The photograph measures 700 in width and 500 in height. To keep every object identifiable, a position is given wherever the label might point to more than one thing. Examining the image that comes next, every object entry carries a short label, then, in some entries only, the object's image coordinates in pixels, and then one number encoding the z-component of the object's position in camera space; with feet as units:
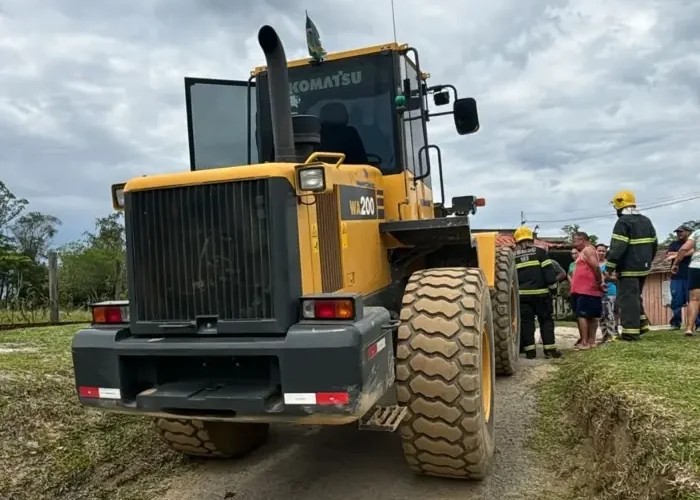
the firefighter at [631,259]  23.71
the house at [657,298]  75.46
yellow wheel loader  10.91
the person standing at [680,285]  30.86
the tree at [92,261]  127.34
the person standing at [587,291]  27.91
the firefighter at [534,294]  27.94
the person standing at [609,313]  30.64
